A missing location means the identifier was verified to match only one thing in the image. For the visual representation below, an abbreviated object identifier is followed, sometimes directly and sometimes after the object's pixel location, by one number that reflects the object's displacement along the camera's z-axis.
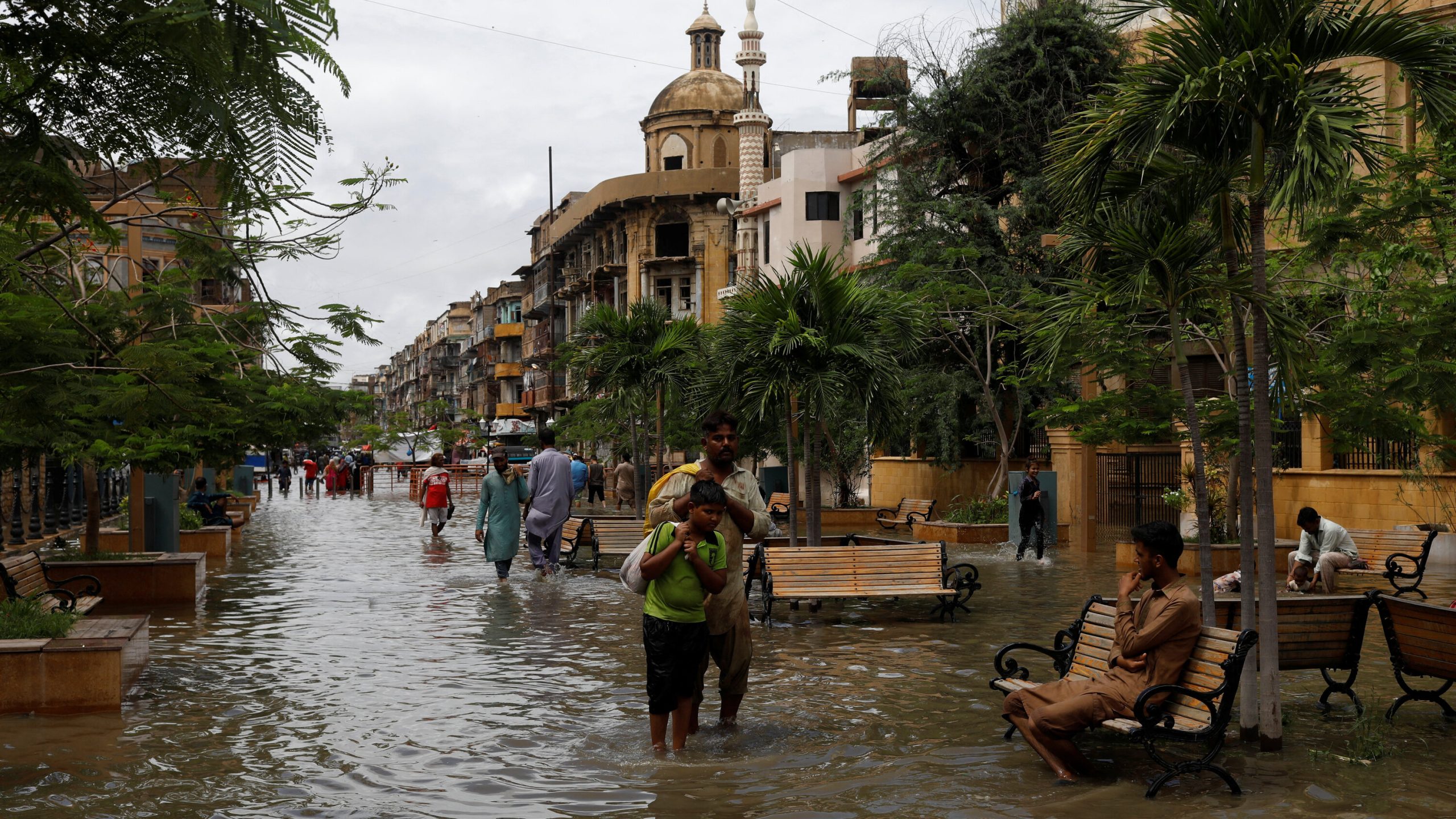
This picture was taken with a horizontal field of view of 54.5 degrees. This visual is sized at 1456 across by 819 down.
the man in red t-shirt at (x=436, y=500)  28.91
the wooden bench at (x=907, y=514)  30.14
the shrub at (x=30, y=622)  9.39
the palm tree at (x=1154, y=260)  8.32
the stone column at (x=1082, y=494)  25.23
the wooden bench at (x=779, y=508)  31.81
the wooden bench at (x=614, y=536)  20.90
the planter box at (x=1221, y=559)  20.22
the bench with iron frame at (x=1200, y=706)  6.98
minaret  54.28
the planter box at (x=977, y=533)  28.00
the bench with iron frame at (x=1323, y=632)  8.66
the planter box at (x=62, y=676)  9.09
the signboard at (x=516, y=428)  77.76
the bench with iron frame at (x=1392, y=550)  17.48
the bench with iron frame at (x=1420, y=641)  8.34
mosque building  62.09
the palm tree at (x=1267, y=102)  7.11
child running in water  22.70
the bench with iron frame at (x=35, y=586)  11.13
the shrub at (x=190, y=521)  23.21
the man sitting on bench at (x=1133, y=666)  7.22
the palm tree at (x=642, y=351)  24.11
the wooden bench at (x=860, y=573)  14.55
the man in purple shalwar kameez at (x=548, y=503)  18.45
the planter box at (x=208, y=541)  22.69
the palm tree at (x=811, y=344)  14.94
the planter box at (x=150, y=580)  15.69
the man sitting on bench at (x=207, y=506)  24.95
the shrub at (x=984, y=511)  28.91
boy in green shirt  7.79
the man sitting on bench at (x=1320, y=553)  15.83
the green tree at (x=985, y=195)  30.88
